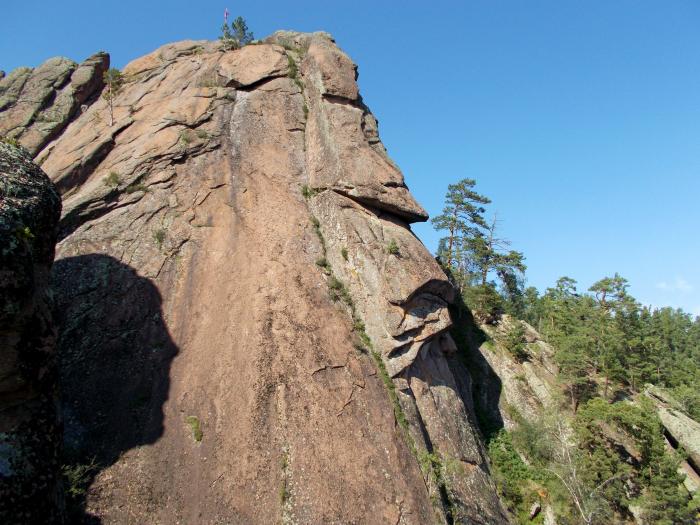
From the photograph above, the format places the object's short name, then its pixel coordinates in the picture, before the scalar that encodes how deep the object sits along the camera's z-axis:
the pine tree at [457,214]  40.16
